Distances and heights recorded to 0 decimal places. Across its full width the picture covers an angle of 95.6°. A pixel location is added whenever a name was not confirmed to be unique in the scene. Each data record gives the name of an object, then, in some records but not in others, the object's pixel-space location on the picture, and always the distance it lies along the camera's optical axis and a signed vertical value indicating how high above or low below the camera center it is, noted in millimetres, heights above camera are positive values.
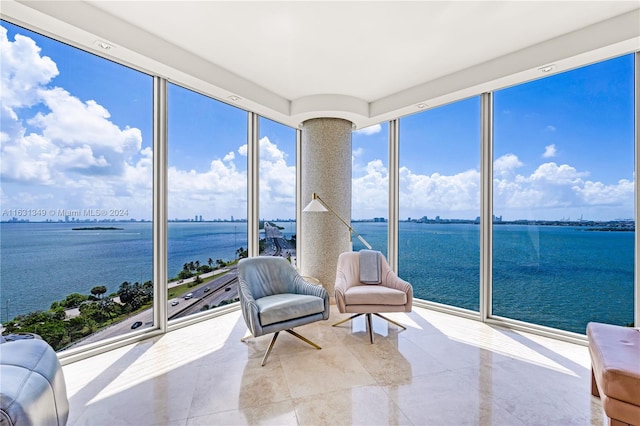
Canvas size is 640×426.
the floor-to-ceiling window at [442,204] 3836 +120
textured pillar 4359 +324
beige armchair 3033 -849
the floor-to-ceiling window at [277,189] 4289 +357
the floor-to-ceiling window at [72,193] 2322 +184
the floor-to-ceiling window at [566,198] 2889 +144
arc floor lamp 3637 +41
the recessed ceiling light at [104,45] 2504 +1471
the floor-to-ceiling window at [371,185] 4598 +432
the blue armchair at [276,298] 2543 -845
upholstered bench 1434 -850
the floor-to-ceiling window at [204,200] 3381 +158
